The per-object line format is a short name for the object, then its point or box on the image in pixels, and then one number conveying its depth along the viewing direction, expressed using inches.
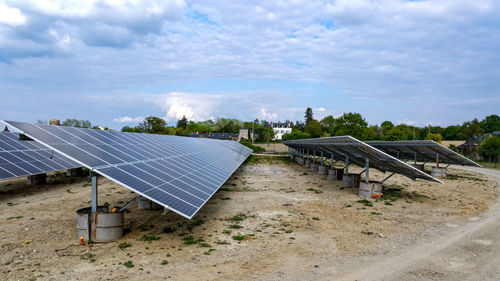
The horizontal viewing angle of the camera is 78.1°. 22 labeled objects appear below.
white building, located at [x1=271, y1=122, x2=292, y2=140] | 7180.1
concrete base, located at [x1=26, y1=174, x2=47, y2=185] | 948.6
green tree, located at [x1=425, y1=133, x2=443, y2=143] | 3440.0
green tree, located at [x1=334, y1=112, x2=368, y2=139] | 3476.9
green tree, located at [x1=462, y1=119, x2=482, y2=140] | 3725.4
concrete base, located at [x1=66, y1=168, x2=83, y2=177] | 1153.4
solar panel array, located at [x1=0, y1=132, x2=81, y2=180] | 807.1
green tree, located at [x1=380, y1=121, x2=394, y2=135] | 5169.3
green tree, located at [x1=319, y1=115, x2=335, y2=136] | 5808.1
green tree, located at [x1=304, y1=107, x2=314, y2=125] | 7130.9
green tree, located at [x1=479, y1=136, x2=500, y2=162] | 2084.2
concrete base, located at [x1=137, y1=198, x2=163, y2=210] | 629.0
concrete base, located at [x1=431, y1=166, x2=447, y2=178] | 1300.4
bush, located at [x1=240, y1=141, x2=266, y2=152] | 3262.8
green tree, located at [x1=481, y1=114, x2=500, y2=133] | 5155.5
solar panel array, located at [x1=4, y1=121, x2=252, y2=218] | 390.9
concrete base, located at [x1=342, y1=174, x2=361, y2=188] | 957.7
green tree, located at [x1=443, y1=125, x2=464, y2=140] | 5375.0
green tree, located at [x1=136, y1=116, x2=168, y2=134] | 3747.5
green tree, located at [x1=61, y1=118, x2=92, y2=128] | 4185.5
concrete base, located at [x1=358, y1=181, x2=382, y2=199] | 787.1
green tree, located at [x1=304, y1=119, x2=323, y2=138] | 4680.1
